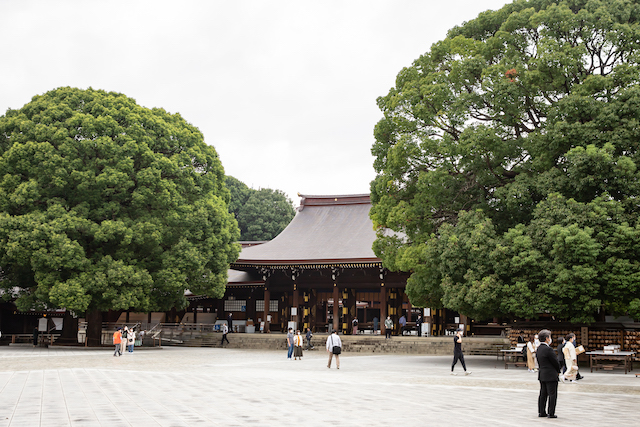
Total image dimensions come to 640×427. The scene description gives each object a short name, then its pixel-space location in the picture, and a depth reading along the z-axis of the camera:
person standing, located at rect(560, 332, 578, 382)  15.21
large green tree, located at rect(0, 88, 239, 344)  25.80
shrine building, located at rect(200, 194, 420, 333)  33.62
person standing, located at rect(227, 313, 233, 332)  36.16
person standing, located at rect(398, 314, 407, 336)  33.31
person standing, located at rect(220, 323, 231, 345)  31.72
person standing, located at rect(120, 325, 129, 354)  25.67
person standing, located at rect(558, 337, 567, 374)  16.60
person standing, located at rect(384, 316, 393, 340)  30.44
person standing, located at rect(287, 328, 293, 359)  23.42
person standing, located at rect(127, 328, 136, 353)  25.80
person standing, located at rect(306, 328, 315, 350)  28.46
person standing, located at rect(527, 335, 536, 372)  19.08
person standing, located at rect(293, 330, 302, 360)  23.45
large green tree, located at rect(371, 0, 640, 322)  18.22
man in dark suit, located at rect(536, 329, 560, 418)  9.20
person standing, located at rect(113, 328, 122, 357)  23.75
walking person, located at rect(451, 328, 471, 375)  16.75
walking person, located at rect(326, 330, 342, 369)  18.72
